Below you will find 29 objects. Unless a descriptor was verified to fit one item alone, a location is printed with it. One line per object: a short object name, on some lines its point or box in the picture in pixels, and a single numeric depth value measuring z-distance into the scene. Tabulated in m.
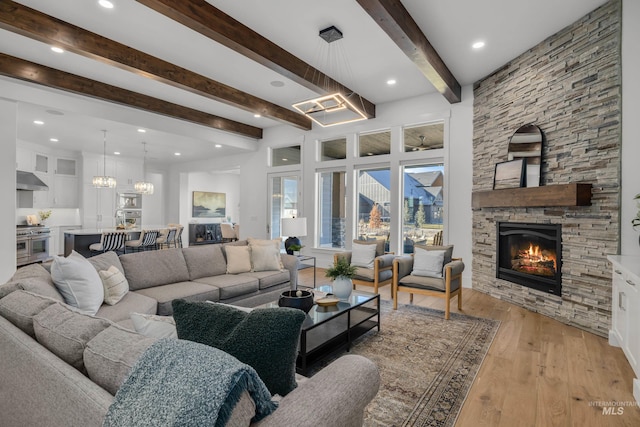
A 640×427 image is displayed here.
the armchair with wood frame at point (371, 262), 4.31
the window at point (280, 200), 7.56
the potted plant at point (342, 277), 3.21
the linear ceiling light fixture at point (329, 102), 3.50
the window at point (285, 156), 7.44
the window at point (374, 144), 6.20
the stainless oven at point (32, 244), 6.59
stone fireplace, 3.23
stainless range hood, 6.56
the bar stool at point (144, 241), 6.73
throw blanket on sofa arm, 0.70
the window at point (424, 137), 5.61
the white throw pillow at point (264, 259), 4.26
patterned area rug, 2.05
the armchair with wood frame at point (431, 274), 3.74
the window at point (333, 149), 6.77
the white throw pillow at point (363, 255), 4.60
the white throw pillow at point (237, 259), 4.12
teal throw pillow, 1.08
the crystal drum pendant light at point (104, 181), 7.00
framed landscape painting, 11.45
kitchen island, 6.05
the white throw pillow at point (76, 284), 2.38
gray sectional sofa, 0.91
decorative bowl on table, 2.79
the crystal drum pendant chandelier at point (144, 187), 7.82
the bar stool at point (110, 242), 5.96
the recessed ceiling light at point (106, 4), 3.02
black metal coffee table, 2.46
